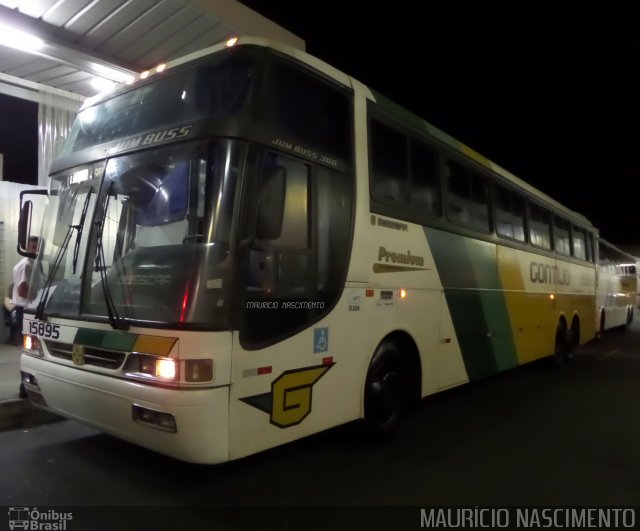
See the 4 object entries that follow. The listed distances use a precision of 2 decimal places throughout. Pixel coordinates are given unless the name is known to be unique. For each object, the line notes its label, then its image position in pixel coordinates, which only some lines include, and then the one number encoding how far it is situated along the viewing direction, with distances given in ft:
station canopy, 21.90
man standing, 23.43
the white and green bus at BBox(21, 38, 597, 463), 11.91
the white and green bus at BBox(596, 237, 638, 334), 50.44
